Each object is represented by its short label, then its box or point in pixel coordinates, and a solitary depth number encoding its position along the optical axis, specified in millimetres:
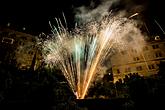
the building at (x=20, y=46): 19580
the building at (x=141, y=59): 21221
